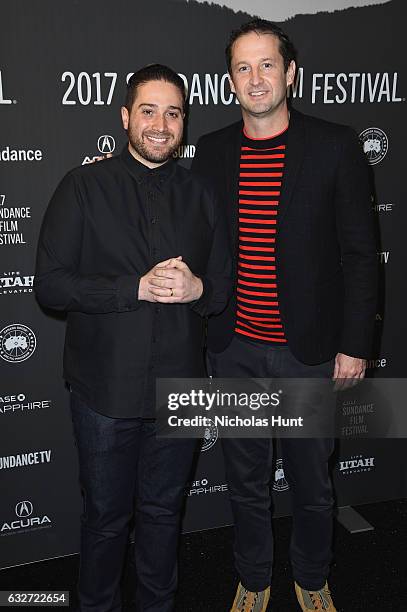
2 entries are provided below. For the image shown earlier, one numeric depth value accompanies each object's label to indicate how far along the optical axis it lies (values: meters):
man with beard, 2.08
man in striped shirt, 2.34
